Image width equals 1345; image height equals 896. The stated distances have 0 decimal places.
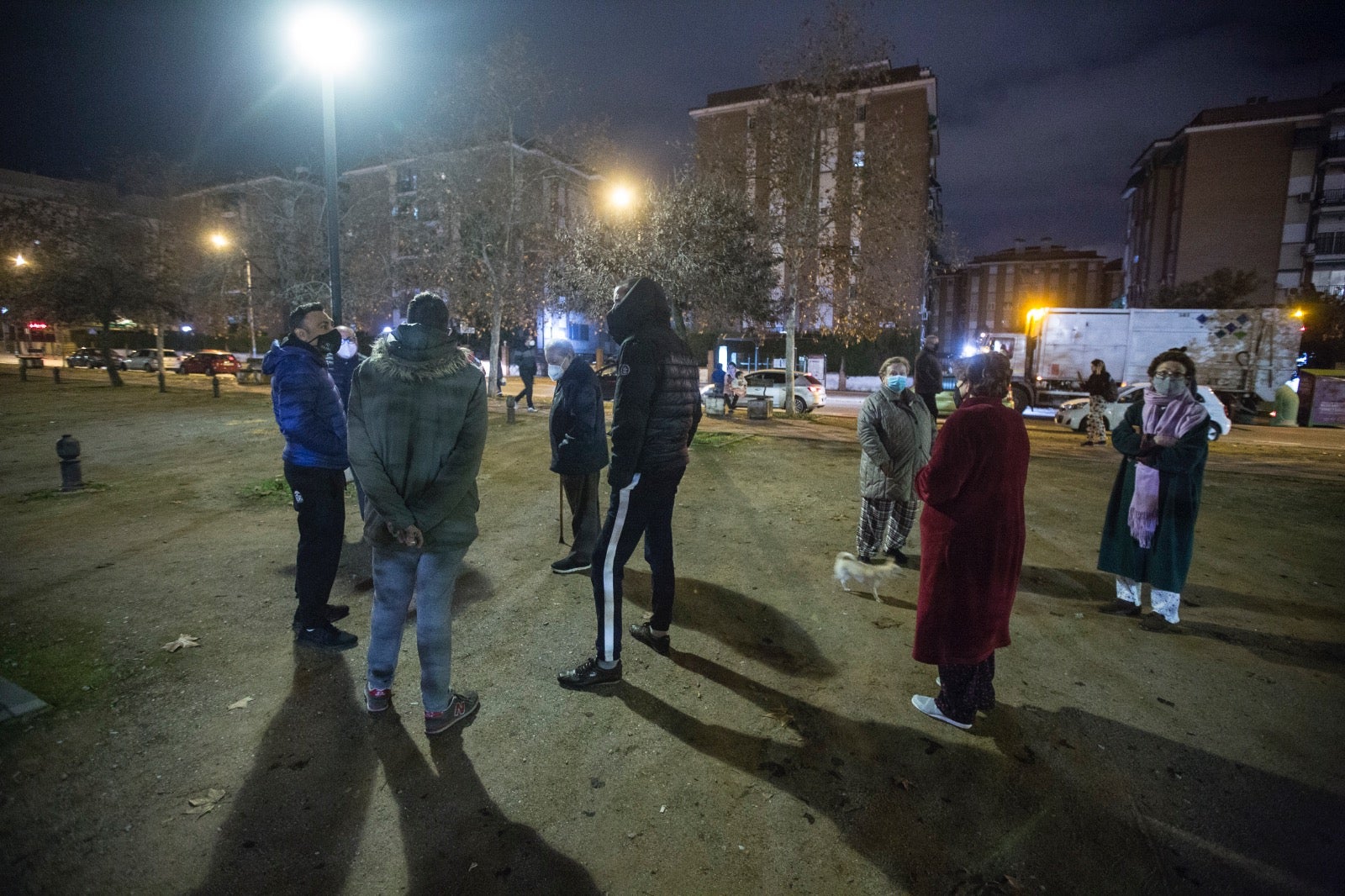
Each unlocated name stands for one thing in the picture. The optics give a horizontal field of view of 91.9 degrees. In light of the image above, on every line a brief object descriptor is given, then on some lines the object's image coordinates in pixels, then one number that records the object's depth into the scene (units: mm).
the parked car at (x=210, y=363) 32312
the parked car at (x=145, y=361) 35594
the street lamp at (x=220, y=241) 27062
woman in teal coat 4324
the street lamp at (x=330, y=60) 8992
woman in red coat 3027
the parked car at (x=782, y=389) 19453
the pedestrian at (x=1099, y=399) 13453
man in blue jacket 3859
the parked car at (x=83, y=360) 37125
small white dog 4855
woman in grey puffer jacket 5199
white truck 19141
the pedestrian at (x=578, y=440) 5031
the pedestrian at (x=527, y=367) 17047
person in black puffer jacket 3363
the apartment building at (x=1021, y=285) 81938
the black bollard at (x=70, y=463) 7828
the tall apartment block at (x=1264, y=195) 42500
